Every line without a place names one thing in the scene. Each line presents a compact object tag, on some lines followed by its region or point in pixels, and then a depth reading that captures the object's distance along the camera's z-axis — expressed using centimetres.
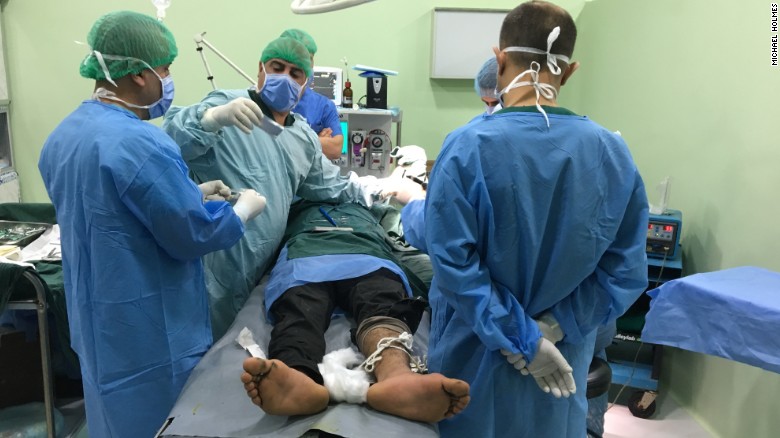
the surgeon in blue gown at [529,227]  117
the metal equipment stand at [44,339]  193
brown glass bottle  357
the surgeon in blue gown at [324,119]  310
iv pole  186
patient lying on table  117
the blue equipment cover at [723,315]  166
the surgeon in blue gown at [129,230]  132
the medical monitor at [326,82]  358
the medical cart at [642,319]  263
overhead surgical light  161
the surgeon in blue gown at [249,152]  172
